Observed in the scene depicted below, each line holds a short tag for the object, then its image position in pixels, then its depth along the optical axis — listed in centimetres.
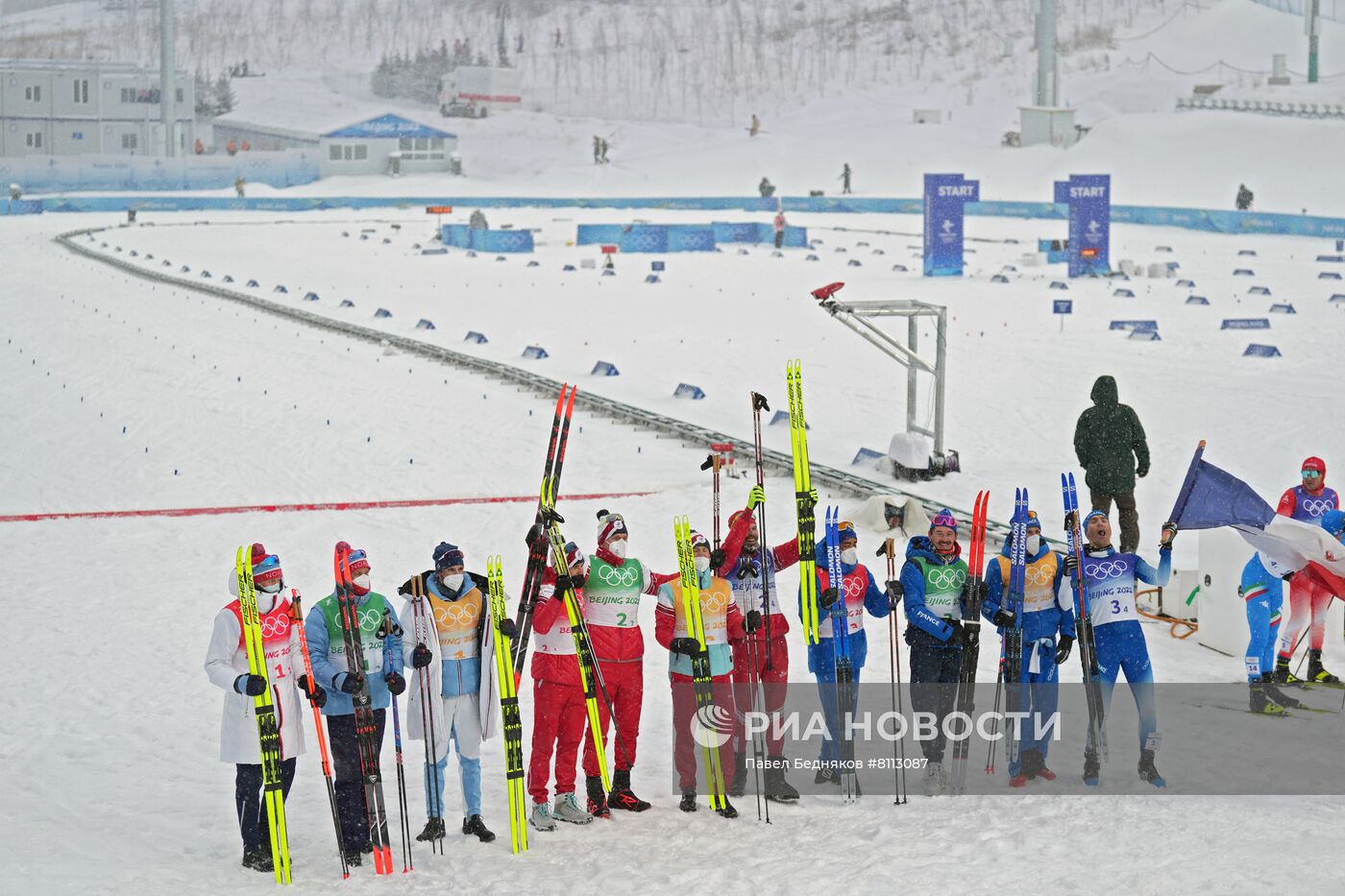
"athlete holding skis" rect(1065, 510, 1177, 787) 1627
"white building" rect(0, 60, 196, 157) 16350
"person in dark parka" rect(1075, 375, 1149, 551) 2516
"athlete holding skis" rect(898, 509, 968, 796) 1647
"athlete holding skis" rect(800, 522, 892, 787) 1669
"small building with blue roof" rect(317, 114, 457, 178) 14275
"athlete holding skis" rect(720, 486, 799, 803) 1661
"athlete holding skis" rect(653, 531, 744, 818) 1630
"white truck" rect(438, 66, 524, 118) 18787
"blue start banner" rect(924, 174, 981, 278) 7019
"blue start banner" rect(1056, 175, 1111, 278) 6837
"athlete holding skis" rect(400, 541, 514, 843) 1549
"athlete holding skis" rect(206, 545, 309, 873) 1488
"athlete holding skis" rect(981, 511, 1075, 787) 1656
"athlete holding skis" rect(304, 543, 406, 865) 1514
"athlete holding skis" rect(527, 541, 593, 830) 1596
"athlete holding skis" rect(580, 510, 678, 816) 1614
